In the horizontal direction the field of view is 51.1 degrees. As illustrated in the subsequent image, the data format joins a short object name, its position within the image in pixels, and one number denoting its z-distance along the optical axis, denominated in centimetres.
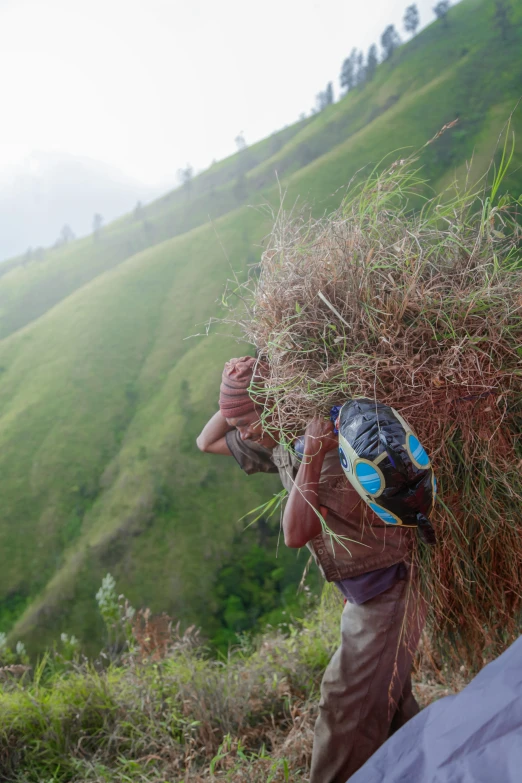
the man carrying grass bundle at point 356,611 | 134
